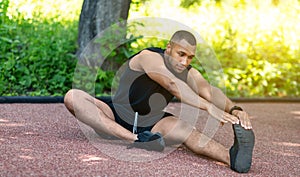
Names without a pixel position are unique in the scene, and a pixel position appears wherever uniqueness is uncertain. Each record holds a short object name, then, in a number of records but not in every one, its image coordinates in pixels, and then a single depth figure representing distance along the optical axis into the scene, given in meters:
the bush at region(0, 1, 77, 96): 7.64
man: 4.27
